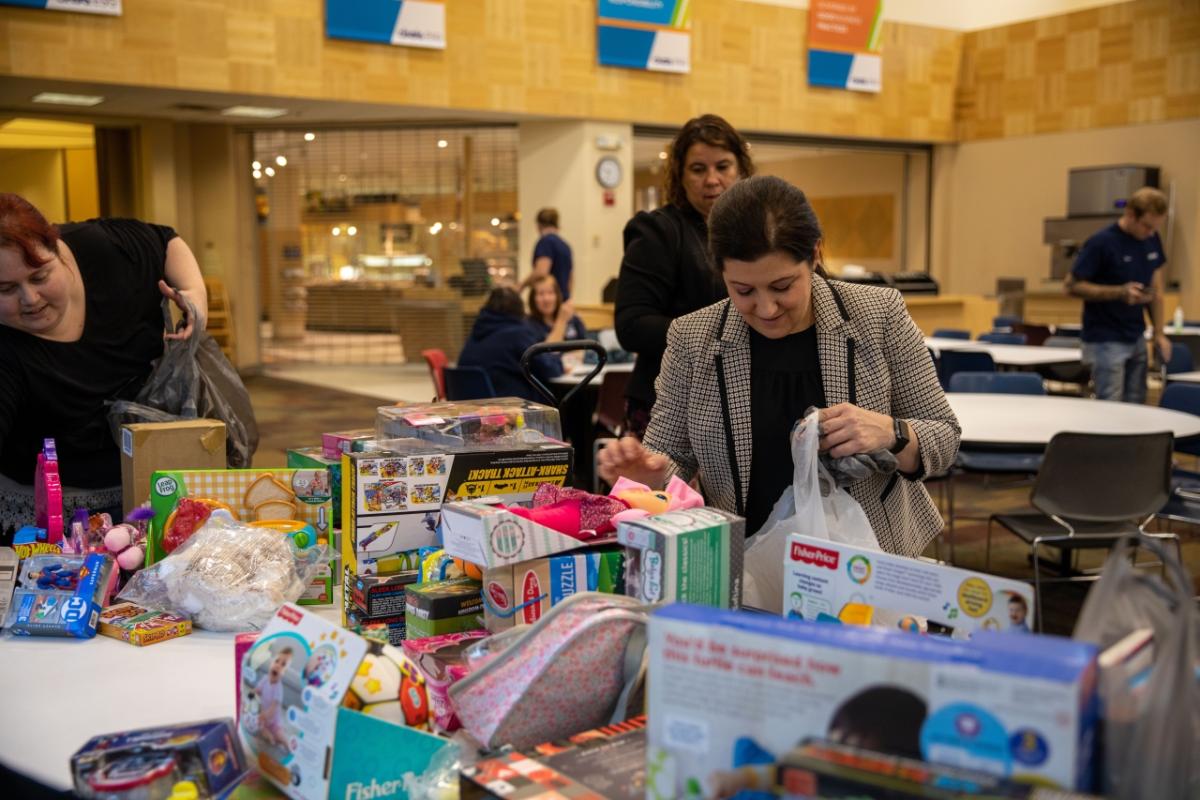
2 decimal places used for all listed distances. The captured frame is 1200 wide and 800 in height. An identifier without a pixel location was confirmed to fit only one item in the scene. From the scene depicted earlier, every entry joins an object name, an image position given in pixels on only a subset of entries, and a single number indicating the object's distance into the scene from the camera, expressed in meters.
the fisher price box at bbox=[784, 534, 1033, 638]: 1.27
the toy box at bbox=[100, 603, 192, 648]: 1.87
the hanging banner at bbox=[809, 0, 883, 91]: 12.88
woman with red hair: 2.35
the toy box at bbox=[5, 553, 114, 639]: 1.88
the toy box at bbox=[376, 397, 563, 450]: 2.05
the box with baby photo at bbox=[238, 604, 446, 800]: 1.21
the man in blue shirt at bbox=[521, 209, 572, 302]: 9.50
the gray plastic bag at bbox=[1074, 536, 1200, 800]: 0.90
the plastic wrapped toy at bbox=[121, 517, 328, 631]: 1.90
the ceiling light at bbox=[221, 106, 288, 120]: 10.49
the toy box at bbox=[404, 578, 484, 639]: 1.62
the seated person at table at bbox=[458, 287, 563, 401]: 5.60
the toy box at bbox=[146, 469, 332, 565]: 2.19
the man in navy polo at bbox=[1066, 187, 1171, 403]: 6.67
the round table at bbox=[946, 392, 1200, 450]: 4.08
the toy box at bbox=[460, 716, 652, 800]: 1.17
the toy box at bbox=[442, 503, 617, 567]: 1.51
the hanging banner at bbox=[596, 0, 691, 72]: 11.36
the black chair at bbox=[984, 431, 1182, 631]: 3.82
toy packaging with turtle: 0.89
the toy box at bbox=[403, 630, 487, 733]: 1.43
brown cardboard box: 2.34
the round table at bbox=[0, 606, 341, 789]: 1.50
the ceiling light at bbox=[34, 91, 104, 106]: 9.58
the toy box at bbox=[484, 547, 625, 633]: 1.52
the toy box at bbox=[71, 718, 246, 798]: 1.24
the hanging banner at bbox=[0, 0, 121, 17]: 8.30
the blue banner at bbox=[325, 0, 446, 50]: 9.80
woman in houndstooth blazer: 1.89
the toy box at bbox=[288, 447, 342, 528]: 2.22
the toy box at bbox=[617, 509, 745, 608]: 1.42
